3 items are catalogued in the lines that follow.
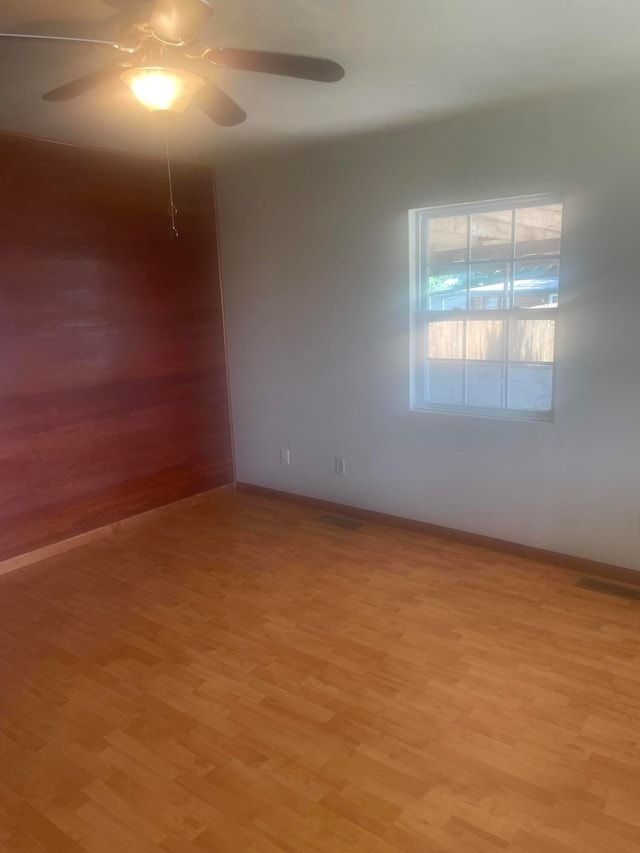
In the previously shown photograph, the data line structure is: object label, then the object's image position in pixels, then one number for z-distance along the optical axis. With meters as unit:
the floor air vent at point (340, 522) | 4.03
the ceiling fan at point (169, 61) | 1.62
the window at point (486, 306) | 3.26
